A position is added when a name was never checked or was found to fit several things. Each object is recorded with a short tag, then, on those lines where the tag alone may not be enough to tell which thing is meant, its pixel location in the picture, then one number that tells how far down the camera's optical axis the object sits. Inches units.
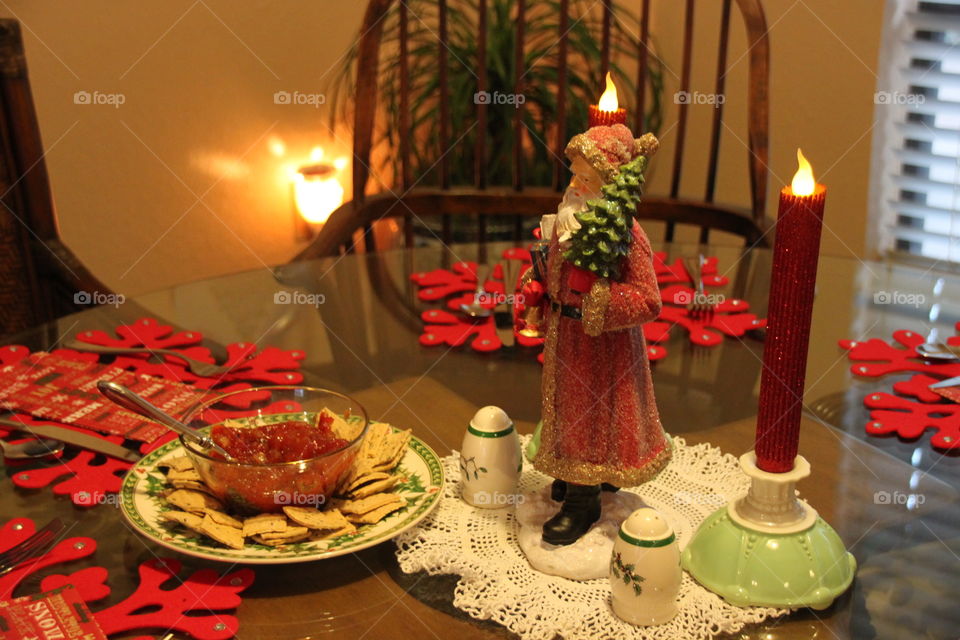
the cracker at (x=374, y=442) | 40.6
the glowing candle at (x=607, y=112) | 35.8
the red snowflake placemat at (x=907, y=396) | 44.6
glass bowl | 36.3
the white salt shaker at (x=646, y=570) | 32.3
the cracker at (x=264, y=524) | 35.9
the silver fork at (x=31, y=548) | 36.3
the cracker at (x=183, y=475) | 38.9
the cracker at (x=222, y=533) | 35.4
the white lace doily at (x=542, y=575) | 32.9
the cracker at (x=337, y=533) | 36.3
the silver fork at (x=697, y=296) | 57.0
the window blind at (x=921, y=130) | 90.6
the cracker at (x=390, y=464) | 40.0
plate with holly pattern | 34.9
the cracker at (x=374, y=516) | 37.2
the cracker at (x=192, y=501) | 37.2
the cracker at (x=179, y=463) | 39.9
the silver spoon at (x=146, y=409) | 38.3
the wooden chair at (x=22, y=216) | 70.8
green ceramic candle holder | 33.8
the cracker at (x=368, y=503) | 37.5
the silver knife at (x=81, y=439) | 43.5
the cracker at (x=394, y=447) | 40.5
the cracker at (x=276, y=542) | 35.6
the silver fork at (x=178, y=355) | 51.5
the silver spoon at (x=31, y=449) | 43.2
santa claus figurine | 33.5
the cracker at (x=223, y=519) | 36.4
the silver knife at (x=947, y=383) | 48.1
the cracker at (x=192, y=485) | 38.6
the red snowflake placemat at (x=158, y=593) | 32.9
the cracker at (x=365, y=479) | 38.8
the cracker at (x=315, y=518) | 36.2
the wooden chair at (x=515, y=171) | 73.8
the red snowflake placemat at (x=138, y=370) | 41.5
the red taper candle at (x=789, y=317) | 31.1
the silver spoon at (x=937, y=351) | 51.2
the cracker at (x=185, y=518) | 36.0
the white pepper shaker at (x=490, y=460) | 39.6
